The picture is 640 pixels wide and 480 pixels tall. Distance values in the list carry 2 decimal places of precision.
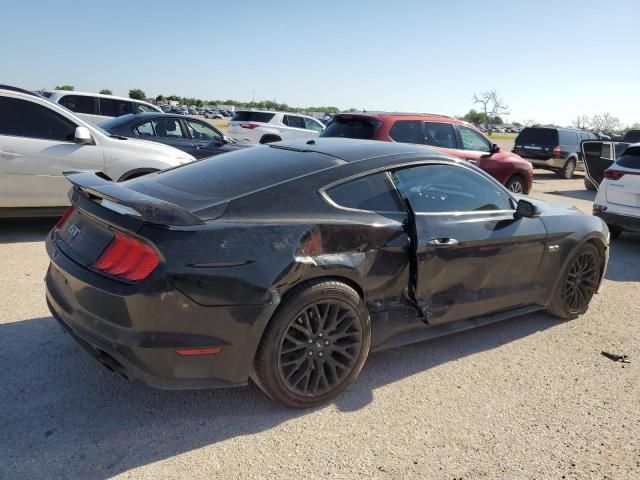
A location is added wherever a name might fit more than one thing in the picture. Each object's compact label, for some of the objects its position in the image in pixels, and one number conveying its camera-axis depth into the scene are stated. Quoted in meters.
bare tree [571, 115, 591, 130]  85.16
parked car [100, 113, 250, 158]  9.67
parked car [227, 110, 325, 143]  18.28
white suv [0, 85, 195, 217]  6.40
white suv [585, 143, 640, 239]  8.08
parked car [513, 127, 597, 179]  18.97
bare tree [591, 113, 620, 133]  83.25
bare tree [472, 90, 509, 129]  91.85
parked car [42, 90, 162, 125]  14.77
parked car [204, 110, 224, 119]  80.36
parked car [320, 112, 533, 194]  8.81
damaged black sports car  2.78
